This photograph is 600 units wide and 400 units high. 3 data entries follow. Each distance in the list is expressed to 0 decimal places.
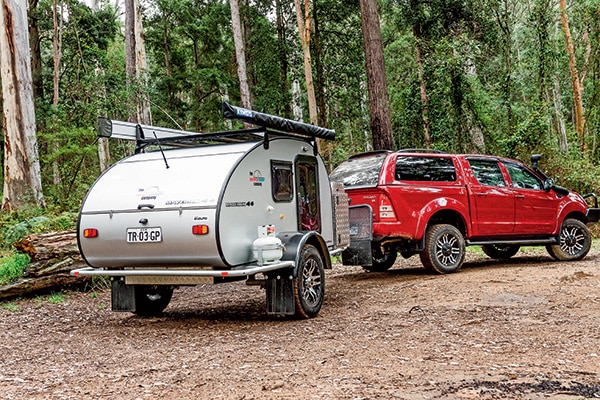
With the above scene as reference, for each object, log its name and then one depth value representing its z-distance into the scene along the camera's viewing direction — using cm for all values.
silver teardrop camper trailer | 641
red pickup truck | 954
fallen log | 940
